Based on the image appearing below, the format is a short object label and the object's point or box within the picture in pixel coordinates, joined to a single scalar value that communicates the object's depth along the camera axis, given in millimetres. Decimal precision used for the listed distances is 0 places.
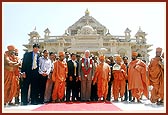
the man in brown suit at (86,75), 8812
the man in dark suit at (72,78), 8898
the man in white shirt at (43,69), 8484
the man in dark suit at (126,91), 9180
